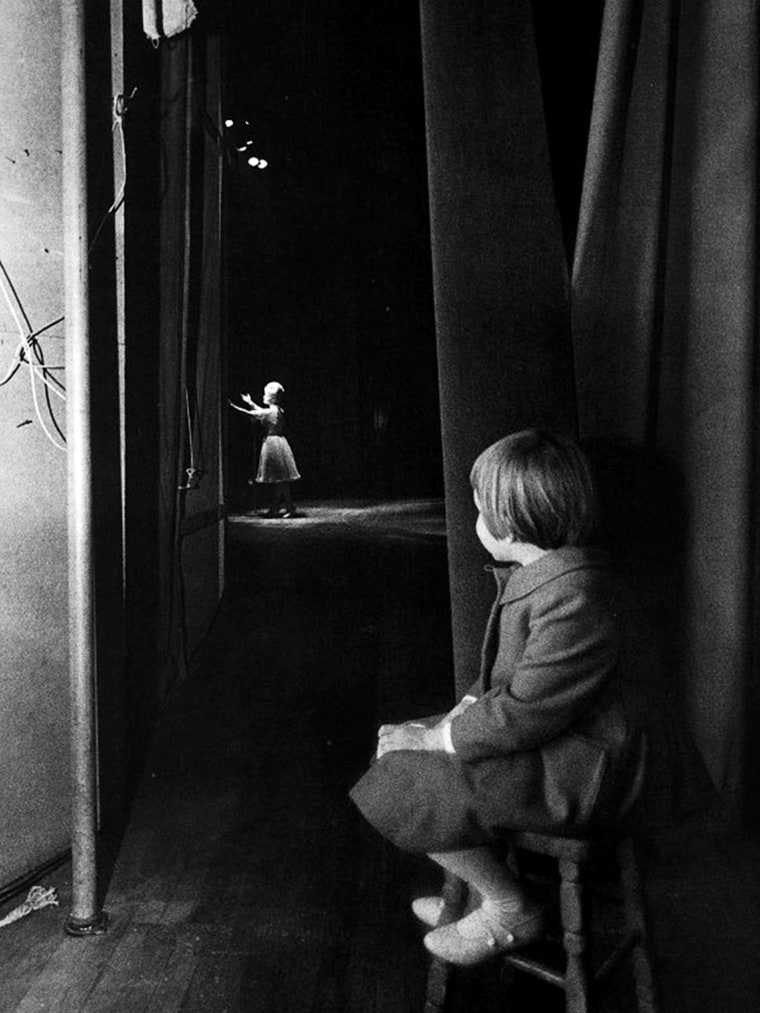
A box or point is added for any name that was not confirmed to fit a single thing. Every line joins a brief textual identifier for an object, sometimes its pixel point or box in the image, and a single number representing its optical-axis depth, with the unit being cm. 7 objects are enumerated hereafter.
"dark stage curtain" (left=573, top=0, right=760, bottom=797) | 146
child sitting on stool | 103
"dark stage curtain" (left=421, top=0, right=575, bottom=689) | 152
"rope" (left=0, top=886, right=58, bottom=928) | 153
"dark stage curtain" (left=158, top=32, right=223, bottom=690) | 250
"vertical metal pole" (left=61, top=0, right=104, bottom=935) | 135
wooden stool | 103
